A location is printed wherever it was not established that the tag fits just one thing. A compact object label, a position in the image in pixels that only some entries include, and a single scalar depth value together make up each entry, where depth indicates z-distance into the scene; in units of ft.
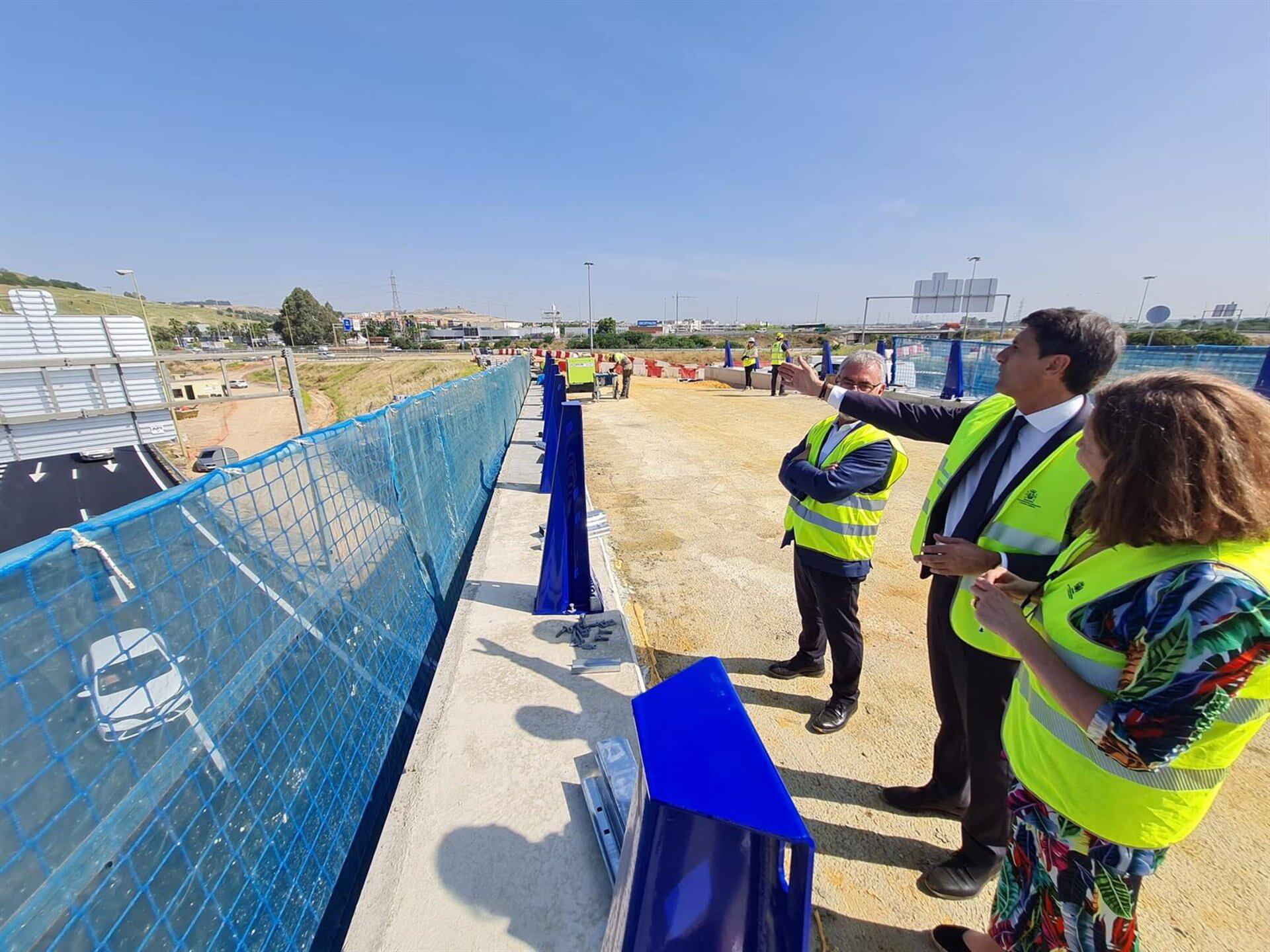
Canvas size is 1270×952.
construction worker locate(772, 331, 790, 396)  48.98
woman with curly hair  3.25
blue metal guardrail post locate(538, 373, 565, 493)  17.85
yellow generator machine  52.70
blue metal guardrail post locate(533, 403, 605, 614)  10.66
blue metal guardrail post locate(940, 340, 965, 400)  42.34
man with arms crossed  8.23
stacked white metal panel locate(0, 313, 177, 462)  34.30
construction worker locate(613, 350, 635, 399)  55.47
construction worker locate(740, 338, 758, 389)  58.90
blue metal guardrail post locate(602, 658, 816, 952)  2.48
